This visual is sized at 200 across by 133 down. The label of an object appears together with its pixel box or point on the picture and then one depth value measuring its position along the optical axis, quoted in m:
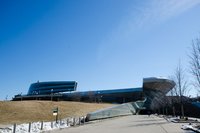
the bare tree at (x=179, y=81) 22.83
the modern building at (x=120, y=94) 65.43
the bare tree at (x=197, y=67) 12.81
